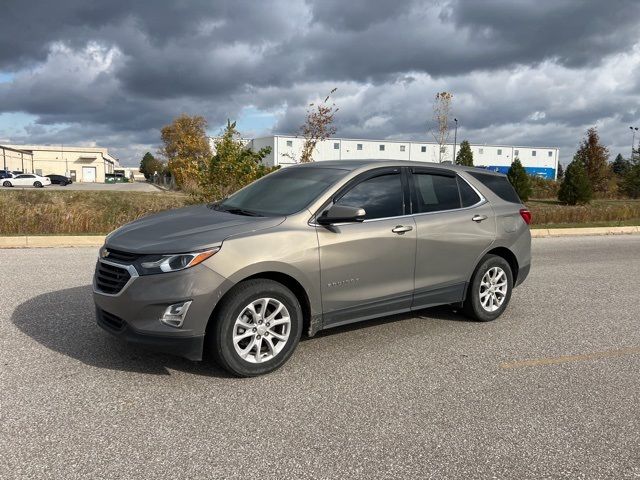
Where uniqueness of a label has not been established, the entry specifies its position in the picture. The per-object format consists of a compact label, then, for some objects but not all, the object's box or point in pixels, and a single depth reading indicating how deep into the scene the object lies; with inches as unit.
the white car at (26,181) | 2295.2
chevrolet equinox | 155.6
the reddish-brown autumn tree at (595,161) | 1643.7
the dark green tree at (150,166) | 3462.1
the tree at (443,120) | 1305.4
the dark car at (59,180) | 2866.6
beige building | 4362.7
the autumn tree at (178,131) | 2317.1
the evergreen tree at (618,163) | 1567.9
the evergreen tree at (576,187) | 1219.2
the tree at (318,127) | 992.6
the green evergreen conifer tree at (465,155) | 1913.1
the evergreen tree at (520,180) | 1282.0
